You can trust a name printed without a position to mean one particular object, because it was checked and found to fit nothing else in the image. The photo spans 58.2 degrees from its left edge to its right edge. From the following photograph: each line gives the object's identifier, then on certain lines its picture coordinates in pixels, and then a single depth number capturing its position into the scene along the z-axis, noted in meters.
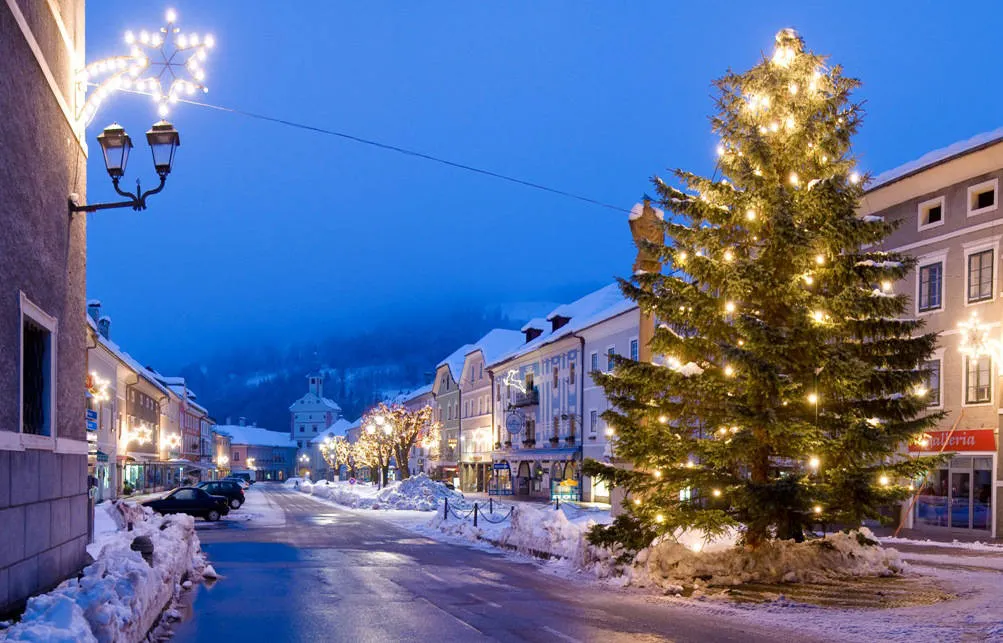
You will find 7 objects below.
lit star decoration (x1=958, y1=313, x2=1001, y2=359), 25.19
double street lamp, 11.12
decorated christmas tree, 14.80
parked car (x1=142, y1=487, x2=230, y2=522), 36.75
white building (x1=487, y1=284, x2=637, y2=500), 50.62
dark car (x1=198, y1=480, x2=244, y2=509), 44.38
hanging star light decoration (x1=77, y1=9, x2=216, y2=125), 10.83
